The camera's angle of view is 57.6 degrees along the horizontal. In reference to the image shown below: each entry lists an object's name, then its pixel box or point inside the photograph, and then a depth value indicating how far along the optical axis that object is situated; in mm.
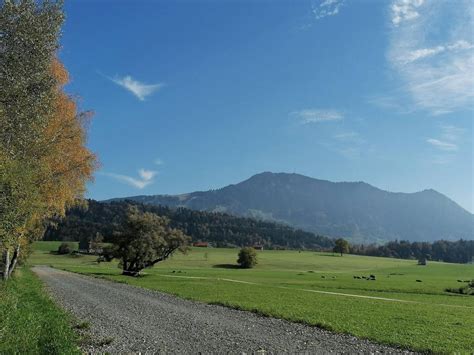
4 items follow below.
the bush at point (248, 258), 142075
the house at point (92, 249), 188625
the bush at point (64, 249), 192612
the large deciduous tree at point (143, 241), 78688
